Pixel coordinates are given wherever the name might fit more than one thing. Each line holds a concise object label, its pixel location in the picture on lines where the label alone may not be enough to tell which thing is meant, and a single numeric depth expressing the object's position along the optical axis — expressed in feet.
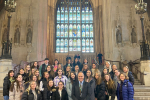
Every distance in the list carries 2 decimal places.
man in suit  13.47
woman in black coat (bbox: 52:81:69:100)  14.12
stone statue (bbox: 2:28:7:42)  49.44
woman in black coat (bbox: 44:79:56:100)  14.84
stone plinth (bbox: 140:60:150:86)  30.25
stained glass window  64.80
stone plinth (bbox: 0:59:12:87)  29.15
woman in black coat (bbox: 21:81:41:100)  13.35
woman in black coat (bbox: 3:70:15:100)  16.37
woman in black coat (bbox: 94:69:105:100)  14.60
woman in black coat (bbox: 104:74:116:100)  14.70
